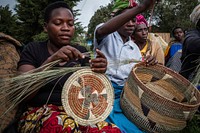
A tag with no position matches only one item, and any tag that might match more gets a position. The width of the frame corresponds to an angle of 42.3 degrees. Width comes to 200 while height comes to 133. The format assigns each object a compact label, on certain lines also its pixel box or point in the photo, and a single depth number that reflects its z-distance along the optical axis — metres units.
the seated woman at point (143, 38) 3.39
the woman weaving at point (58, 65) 1.54
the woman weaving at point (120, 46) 1.81
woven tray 1.48
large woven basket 1.59
